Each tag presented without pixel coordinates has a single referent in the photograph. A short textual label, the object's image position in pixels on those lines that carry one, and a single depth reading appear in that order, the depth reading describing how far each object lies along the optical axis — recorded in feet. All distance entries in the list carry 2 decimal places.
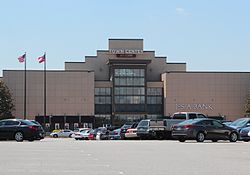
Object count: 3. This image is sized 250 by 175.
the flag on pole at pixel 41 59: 286.21
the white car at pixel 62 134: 278.67
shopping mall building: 367.86
